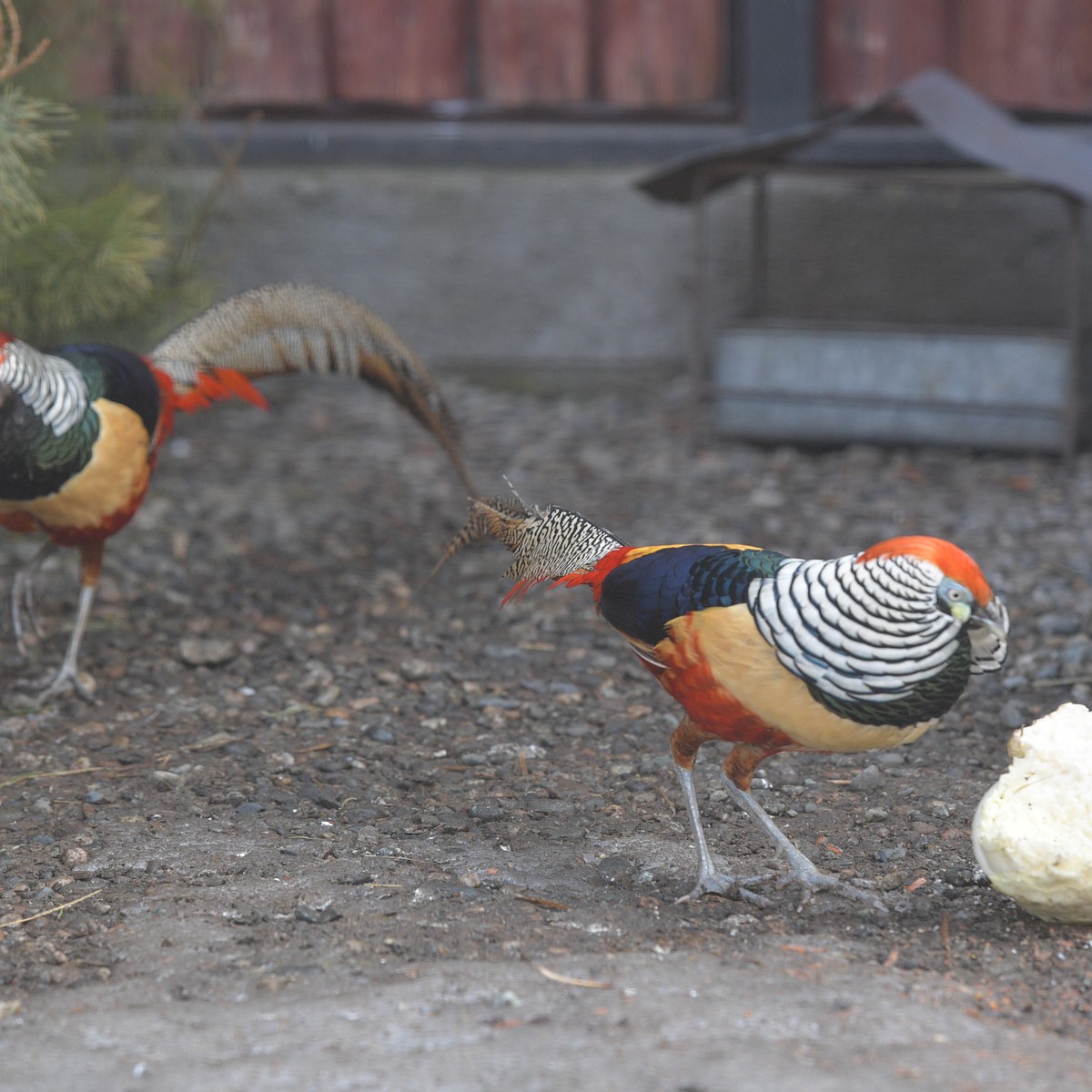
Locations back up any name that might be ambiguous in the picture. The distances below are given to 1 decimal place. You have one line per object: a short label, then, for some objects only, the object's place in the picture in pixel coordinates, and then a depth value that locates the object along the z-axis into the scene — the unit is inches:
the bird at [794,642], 176.7
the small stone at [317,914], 195.9
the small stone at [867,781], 246.4
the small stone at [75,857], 216.2
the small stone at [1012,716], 268.1
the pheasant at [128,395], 260.8
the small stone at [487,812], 235.3
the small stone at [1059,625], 308.0
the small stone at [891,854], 219.3
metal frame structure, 384.8
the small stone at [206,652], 302.7
